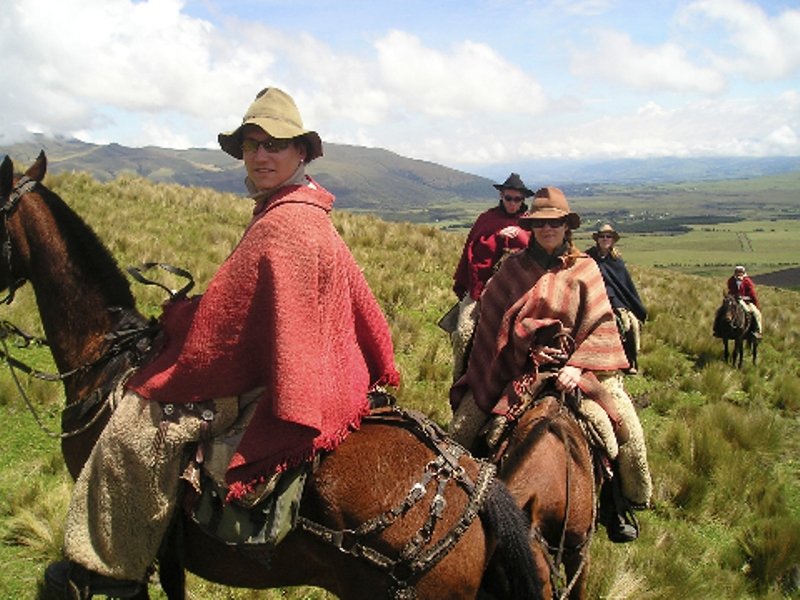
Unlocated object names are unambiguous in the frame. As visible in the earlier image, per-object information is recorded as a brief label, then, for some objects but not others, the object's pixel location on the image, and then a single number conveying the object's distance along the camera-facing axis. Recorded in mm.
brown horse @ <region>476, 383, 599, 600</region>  3379
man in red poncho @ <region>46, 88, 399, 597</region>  2330
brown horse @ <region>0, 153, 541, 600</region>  2541
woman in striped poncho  4383
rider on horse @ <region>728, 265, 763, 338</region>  13320
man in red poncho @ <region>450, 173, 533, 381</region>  6922
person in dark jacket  9344
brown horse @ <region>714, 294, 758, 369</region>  12766
